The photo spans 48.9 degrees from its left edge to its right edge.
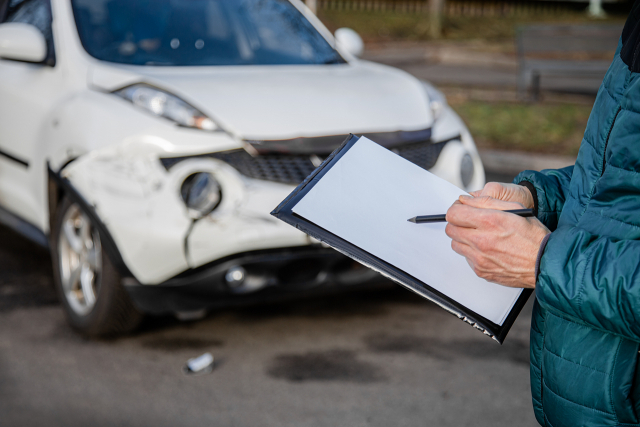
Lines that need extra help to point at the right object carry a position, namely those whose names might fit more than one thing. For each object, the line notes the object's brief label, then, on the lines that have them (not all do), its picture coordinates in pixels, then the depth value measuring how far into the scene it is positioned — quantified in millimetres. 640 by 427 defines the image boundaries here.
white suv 2799
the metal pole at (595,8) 24508
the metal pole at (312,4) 17969
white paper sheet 1292
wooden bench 9438
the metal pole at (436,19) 19609
